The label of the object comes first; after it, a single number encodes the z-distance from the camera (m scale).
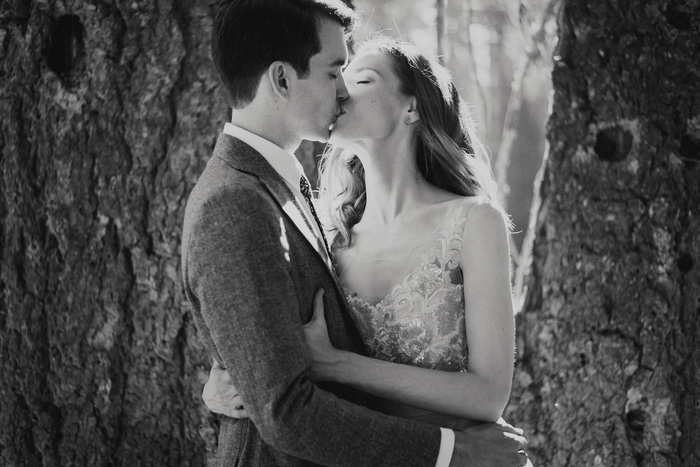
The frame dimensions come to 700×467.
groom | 1.88
